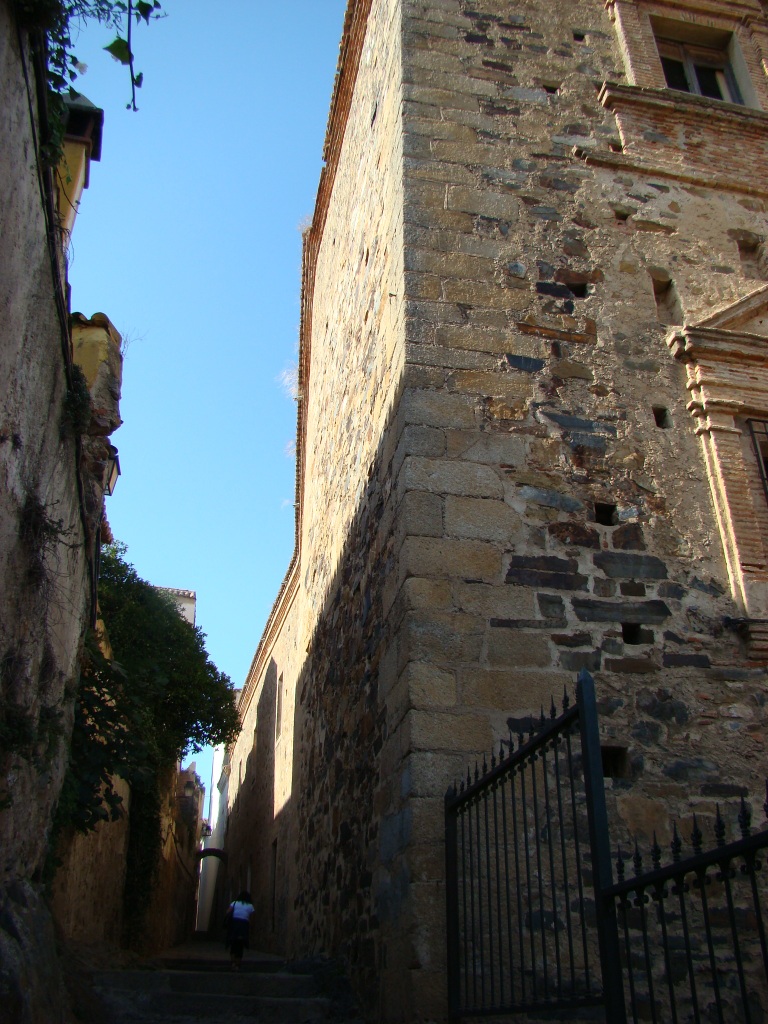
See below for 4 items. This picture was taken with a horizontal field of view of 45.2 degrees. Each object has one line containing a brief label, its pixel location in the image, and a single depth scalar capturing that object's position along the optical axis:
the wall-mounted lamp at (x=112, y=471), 6.72
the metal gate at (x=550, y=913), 3.50
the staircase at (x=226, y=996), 5.27
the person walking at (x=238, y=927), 10.55
